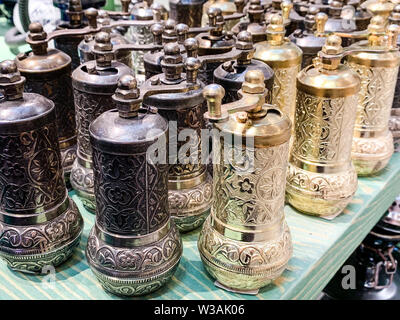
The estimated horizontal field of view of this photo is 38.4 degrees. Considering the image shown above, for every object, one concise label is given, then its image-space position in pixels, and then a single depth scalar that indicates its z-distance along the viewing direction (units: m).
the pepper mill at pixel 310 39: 0.47
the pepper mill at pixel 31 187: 0.32
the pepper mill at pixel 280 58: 0.43
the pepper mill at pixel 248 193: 0.31
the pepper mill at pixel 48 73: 0.40
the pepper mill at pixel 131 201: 0.31
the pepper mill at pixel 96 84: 0.37
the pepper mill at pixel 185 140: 0.35
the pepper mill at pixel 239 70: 0.38
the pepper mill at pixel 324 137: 0.38
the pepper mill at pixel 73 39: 0.47
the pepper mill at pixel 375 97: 0.44
